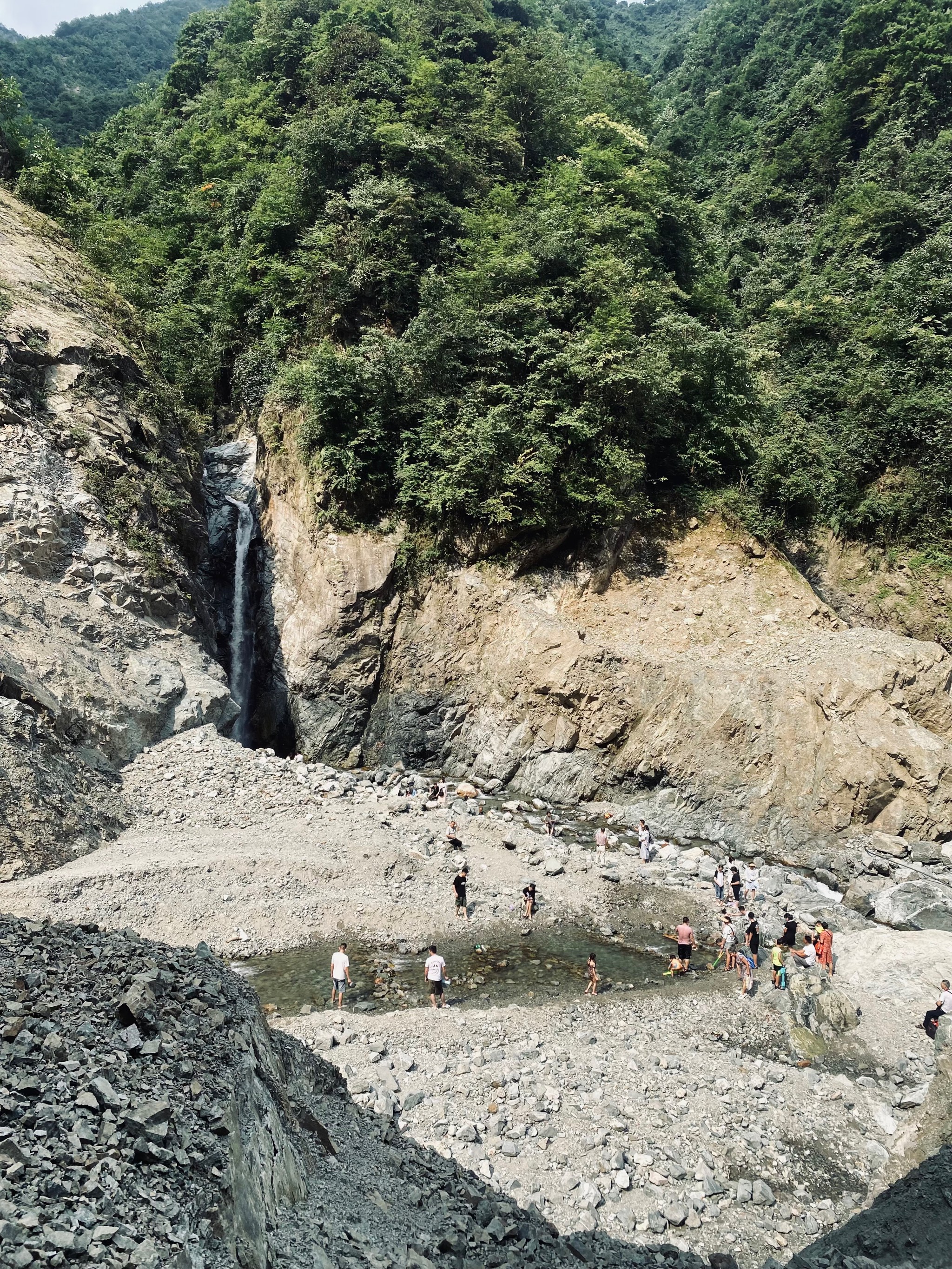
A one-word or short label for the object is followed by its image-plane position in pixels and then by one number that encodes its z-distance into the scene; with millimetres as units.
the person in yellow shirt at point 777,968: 13922
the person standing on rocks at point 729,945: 14922
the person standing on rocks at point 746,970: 13875
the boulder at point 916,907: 16531
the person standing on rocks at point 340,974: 13086
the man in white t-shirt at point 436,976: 12984
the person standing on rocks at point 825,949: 14680
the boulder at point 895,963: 13375
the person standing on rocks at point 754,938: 14695
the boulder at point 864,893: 17312
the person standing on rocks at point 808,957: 14617
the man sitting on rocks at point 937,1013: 12305
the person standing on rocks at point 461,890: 16078
